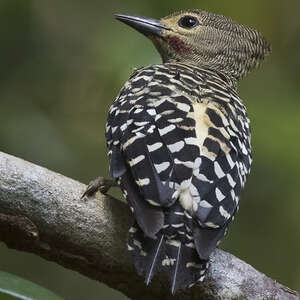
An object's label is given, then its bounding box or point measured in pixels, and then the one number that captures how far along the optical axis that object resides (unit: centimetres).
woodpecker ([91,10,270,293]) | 561
